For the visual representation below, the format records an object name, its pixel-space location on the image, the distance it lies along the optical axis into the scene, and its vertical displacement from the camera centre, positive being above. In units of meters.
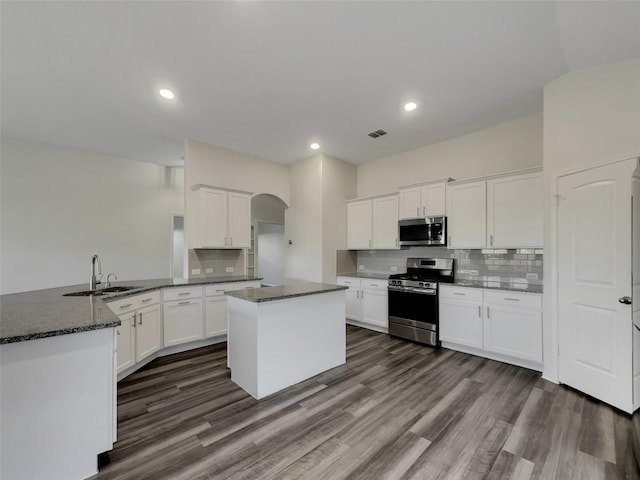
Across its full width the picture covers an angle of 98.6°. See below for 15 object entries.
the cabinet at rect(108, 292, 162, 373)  2.77 -0.96
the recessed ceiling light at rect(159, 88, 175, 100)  2.97 +1.64
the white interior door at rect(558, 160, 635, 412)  2.33 -0.37
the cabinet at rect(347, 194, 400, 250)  4.79 +0.35
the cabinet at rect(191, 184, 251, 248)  4.25 +0.40
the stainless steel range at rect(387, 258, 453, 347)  3.88 -0.86
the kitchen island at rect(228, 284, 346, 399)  2.56 -0.99
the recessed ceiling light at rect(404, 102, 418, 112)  3.28 +1.65
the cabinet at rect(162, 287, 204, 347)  3.54 -0.97
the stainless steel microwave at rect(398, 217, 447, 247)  4.11 +0.16
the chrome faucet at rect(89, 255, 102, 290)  3.03 -0.41
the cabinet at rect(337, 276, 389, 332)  4.52 -1.03
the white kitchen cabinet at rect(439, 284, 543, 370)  3.10 -1.01
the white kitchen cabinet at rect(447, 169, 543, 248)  3.32 +0.39
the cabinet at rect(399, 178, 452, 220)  4.17 +0.67
